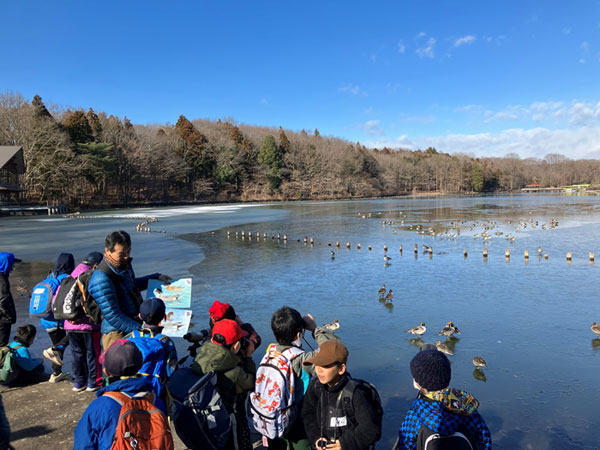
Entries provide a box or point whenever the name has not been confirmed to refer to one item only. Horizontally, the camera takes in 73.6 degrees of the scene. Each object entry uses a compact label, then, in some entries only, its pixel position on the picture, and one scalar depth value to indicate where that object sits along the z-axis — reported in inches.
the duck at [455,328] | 279.1
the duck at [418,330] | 273.1
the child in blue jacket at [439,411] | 78.7
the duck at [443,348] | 247.1
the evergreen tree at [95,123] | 2095.2
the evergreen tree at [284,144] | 3250.5
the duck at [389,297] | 373.1
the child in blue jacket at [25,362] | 168.4
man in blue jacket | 129.1
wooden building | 1432.3
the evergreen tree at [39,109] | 1747.0
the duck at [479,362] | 225.8
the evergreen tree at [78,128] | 1882.4
